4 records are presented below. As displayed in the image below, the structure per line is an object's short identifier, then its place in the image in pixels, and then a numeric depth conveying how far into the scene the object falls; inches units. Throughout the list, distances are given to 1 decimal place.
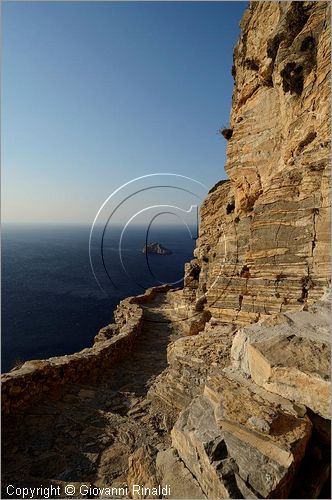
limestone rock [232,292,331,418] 160.7
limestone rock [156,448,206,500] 150.1
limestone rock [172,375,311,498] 130.3
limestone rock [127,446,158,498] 167.8
